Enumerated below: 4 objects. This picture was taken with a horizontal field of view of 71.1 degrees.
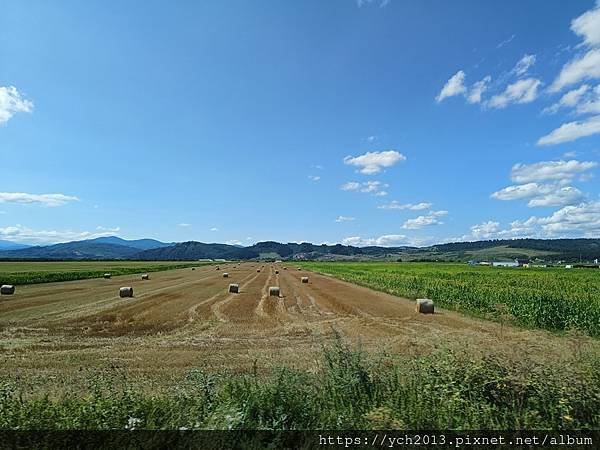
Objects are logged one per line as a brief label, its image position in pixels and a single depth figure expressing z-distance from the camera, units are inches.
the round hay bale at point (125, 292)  1229.1
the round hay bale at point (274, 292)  1316.2
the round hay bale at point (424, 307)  921.5
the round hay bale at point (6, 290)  1321.4
